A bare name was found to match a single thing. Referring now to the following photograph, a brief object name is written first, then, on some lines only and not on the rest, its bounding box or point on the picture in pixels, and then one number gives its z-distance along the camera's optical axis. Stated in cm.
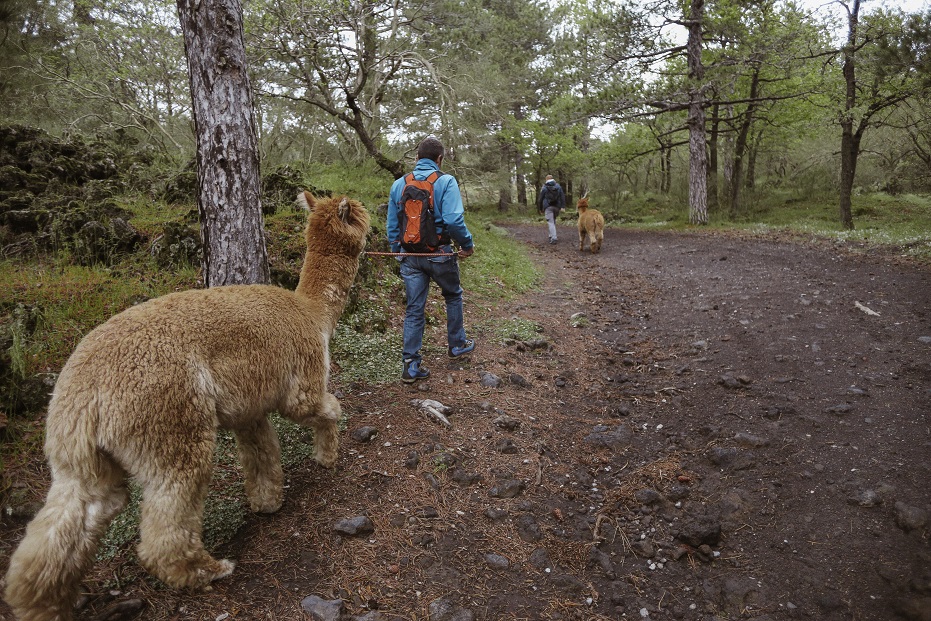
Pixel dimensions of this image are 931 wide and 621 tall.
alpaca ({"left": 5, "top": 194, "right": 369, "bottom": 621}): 231
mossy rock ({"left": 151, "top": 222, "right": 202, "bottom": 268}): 609
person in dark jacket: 1789
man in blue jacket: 545
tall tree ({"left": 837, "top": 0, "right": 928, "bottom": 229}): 891
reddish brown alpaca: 1531
